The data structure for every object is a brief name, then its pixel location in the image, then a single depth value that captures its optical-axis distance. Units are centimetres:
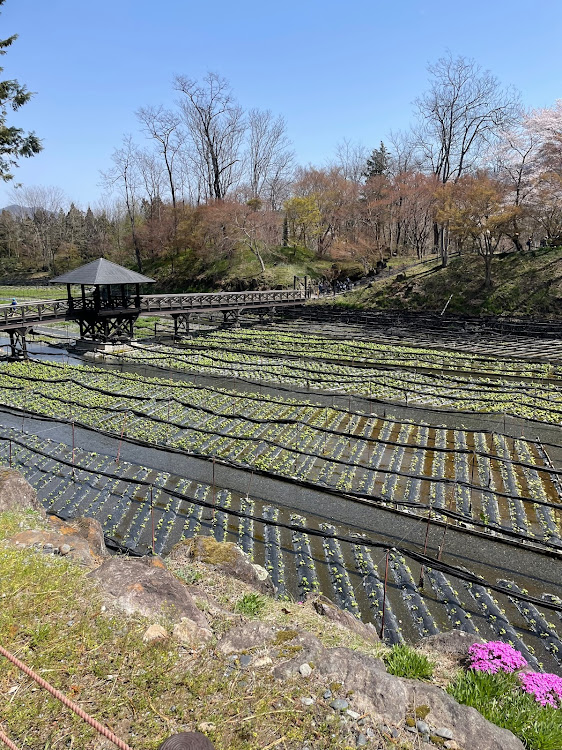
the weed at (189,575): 592
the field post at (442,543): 799
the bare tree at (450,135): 3728
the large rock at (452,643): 485
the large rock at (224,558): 645
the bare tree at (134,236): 5138
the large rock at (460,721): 339
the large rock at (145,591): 456
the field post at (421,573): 742
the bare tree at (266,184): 5053
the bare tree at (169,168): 4862
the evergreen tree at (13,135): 1856
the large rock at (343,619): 560
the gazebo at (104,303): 2359
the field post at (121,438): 1160
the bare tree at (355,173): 5422
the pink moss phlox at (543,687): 395
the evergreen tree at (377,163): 5209
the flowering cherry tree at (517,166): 3331
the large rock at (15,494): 759
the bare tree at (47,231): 6366
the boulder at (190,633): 424
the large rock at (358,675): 359
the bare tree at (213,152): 4819
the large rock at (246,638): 419
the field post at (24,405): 1343
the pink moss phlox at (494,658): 432
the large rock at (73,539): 579
